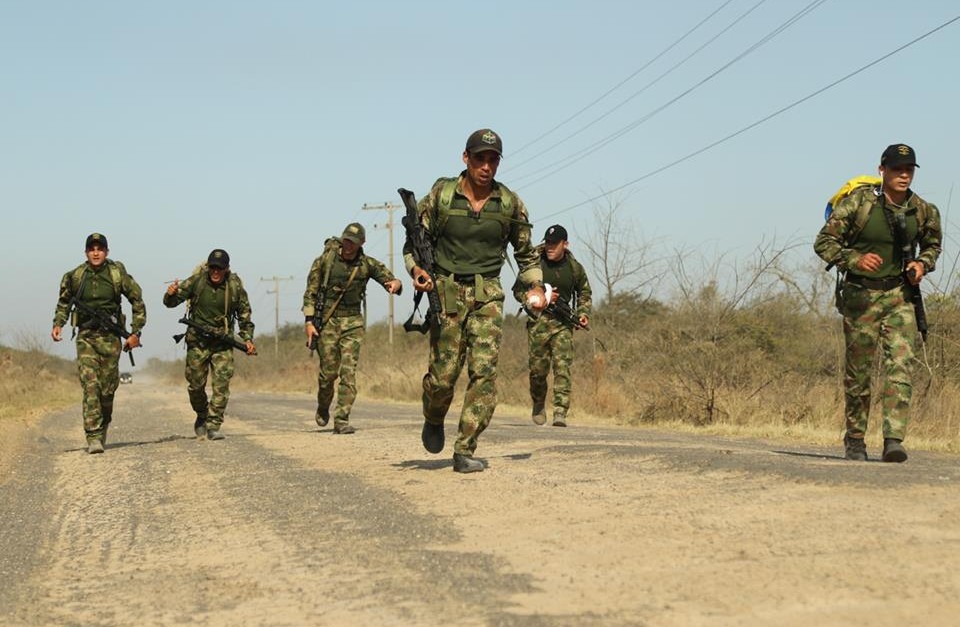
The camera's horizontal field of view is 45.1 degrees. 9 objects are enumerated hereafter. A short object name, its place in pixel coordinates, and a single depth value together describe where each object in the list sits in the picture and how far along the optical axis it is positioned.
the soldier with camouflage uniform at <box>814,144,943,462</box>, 8.10
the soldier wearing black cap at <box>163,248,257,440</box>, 12.50
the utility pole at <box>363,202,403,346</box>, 55.09
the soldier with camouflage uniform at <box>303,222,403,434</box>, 12.92
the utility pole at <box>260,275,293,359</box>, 91.21
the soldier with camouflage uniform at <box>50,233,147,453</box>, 11.74
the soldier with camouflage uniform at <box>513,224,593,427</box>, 13.84
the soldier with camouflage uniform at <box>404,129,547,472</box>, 7.55
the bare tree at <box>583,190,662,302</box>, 23.86
